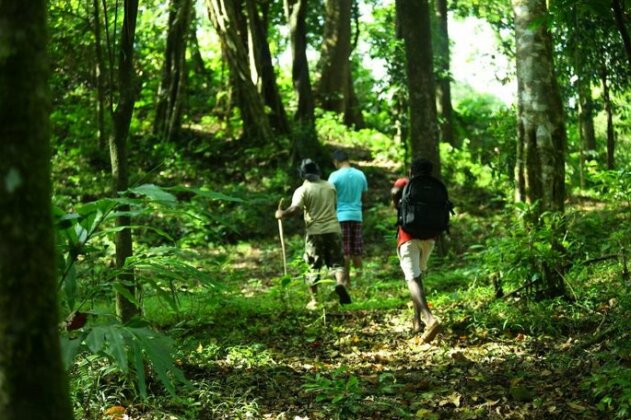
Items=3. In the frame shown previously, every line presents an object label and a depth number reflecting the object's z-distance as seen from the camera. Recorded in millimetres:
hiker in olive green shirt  9609
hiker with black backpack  7449
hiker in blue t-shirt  10938
